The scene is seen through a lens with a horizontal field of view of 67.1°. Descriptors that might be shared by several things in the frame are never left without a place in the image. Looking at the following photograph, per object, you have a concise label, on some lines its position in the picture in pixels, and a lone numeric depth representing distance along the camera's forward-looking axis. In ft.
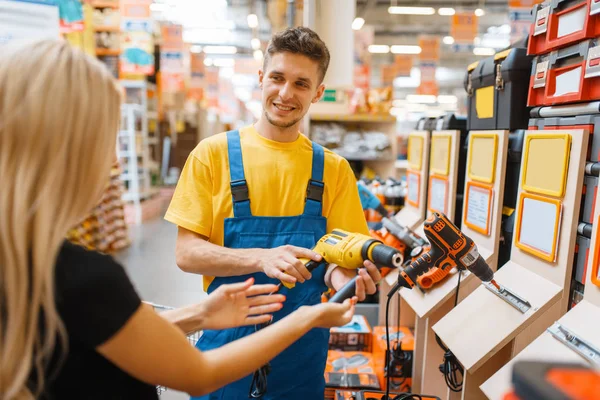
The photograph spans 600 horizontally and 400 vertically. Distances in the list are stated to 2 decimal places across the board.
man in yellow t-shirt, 5.46
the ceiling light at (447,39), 45.99
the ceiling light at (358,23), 39.67
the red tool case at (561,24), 4.85
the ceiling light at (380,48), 48.08
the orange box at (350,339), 9.84
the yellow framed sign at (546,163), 4.89
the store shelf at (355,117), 14.76
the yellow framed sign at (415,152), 9.61
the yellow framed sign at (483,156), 6.38
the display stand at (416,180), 9.39
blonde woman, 2.52
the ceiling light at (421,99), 76.96
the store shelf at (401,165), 18.58
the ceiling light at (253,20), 39.40
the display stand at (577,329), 4.20
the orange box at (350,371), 8.47
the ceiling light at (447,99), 76.76
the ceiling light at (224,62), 64.18
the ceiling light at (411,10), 33.31
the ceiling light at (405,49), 45.85
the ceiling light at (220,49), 59.52
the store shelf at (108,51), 23.22
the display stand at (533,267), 4.87
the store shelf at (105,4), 22.66
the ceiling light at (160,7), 38.94
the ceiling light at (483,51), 48.11
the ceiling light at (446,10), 34.40
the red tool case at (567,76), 4.86
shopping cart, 6.18
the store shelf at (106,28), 22.97
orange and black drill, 5.33
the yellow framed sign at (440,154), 8.02
